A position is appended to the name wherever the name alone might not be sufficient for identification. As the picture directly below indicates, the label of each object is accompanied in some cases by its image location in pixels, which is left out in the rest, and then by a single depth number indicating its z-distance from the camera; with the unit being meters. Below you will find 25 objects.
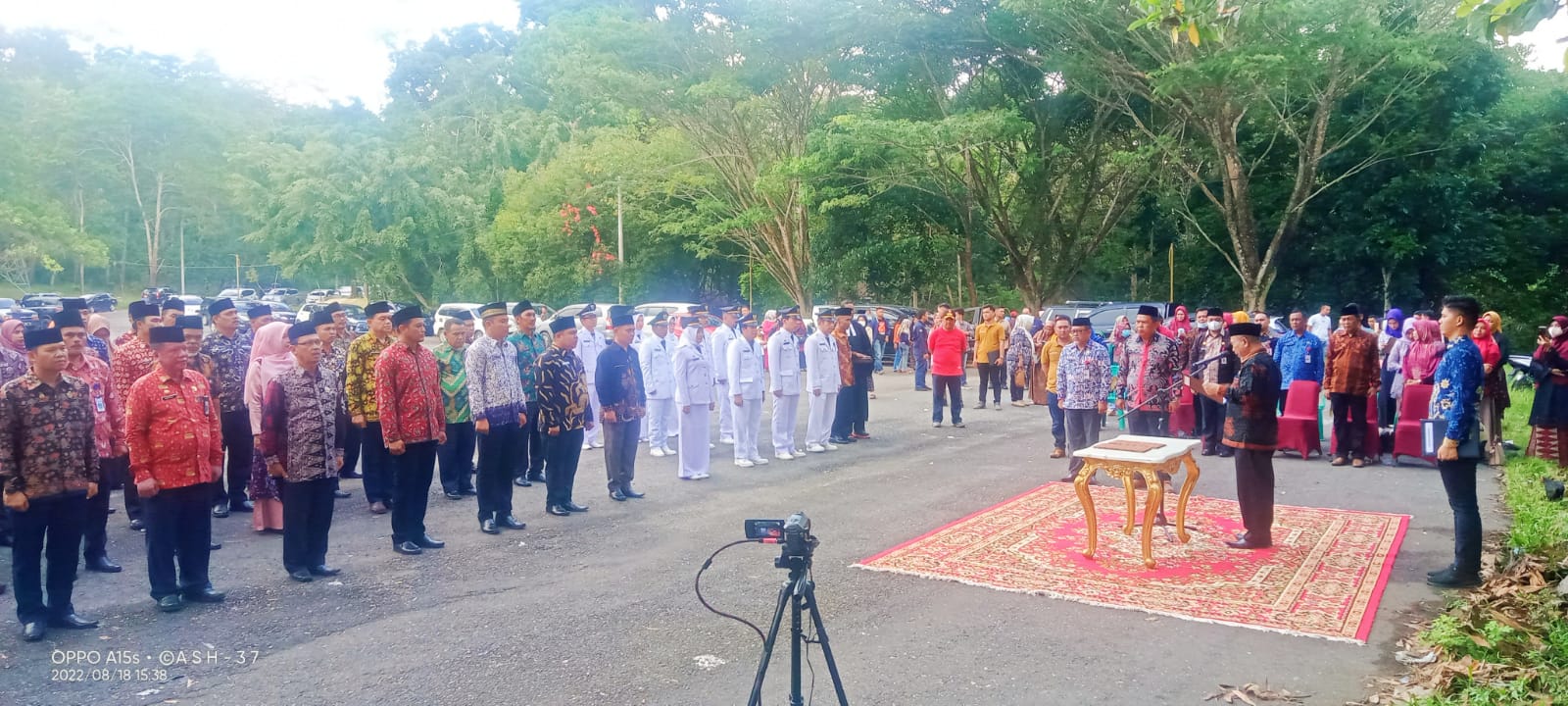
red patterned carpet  5.82
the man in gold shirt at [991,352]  16.58
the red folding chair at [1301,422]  11.21
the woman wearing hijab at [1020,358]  16.47
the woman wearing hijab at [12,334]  7.86
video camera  3.54
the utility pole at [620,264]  32.44
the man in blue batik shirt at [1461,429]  6.21
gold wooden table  6.63
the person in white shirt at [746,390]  11.02
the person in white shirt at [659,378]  11.27
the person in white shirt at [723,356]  12.91
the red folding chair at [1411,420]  10.57
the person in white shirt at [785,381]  11.52
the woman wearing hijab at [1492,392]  10.41
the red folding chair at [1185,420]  12.67
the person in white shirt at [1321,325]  17.80
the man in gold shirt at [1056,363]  11.42
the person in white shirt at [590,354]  12.48
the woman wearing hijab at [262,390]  7.39
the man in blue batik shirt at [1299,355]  11.31
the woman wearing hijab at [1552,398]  10.19
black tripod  3.54
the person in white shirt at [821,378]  11.87
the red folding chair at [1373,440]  10.91
